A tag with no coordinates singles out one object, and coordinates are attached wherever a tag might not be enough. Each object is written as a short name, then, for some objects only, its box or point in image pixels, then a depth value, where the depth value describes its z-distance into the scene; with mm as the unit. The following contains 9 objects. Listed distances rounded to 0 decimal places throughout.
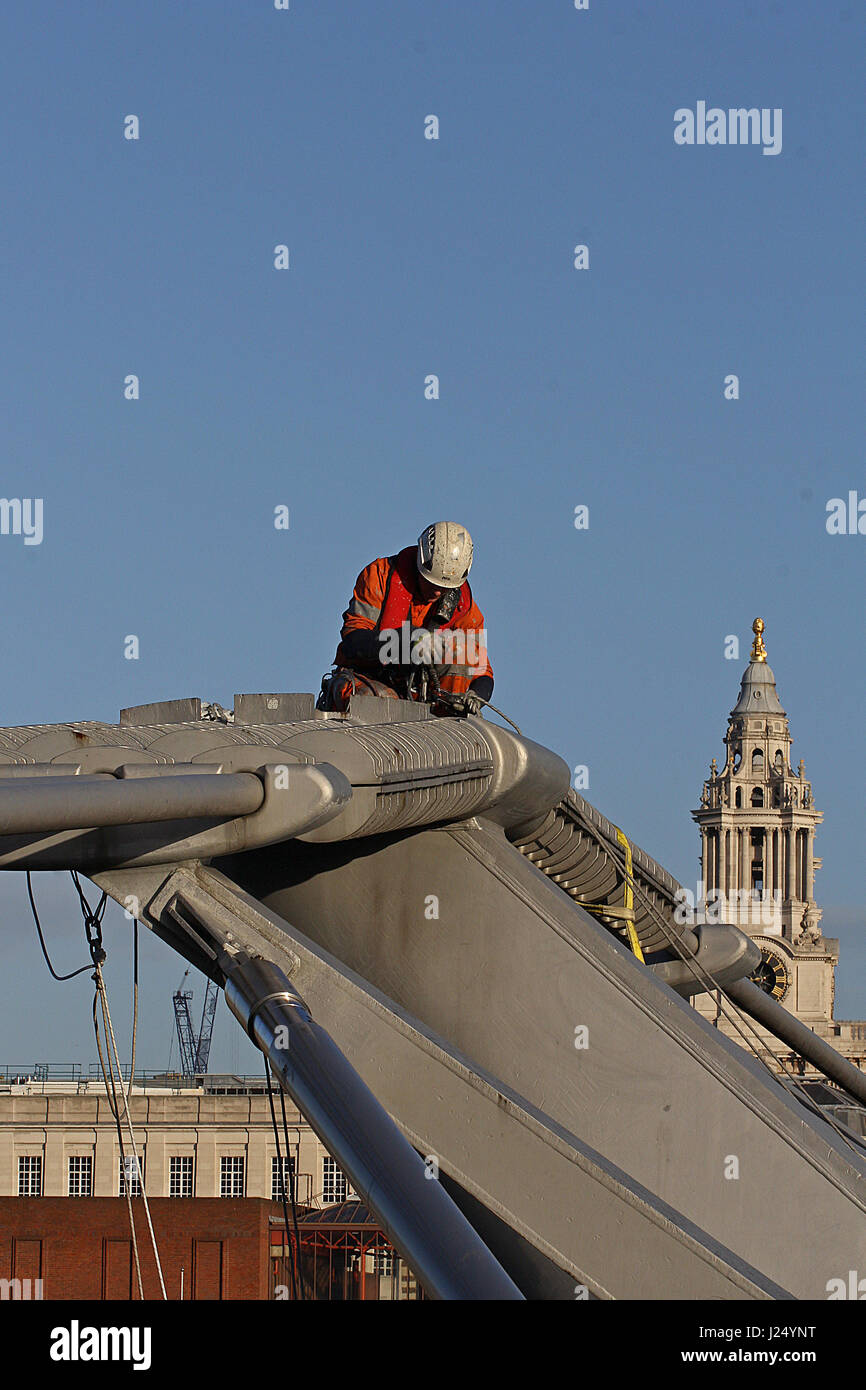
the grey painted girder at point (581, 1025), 14930
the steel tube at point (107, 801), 9297
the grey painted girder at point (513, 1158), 12852
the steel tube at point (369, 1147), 9406
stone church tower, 148625
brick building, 64062
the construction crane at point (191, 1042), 179000
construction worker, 15977
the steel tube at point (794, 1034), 23891
